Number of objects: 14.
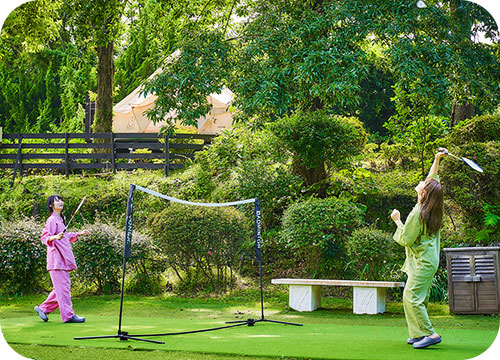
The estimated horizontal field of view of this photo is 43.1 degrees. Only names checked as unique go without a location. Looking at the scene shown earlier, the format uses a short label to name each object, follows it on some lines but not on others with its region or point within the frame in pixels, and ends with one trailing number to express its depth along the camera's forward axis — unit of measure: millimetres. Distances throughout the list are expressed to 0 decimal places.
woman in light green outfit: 6508
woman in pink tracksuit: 8570
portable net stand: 6969
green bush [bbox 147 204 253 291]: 11445
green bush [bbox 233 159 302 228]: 12680
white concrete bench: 9805
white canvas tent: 19578
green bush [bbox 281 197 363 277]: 11094
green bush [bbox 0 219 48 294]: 11648
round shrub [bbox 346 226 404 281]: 10461
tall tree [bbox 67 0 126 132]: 15219
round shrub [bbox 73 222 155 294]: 11555
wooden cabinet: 9438
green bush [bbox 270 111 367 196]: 12789
